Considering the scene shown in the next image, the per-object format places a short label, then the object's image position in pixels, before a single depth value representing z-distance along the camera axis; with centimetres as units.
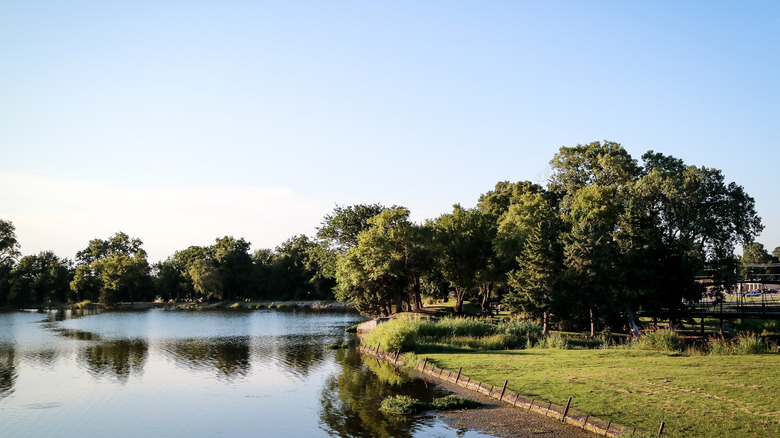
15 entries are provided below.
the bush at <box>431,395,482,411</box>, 3088
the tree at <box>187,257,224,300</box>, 14588
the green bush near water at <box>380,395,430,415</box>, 3061
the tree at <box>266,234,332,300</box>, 15012
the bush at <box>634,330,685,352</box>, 4403
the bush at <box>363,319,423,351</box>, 4947
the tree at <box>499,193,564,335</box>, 5581
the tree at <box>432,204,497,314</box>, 8031
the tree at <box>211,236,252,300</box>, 15550
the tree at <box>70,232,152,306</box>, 15125
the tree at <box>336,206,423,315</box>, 7725
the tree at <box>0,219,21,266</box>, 15075
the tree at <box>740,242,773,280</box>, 16712
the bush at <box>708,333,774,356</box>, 3994
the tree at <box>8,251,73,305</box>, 15275
